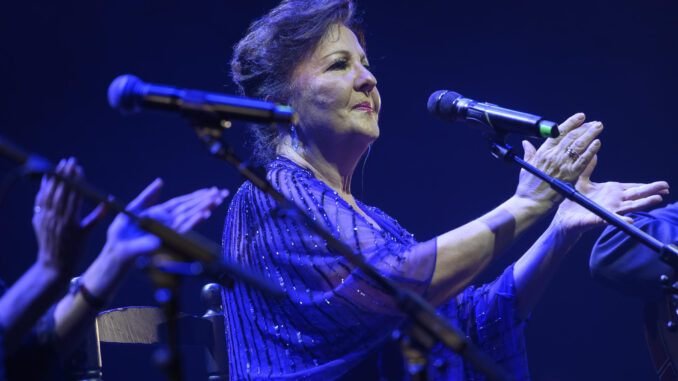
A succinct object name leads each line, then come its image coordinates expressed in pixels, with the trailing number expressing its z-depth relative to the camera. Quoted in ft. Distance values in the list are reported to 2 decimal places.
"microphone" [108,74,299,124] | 13.51
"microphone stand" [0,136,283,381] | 13.01
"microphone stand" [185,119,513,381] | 13.41
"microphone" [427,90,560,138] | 14.40
